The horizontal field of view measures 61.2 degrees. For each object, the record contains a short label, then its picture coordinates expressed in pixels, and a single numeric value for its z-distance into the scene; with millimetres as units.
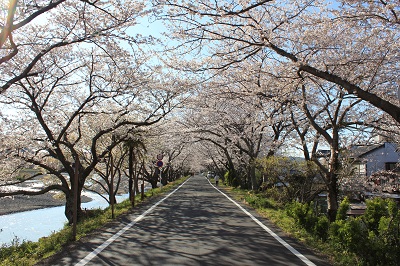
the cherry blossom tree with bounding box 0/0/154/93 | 5543
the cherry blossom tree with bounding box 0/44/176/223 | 12680
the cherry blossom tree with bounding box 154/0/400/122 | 6562
